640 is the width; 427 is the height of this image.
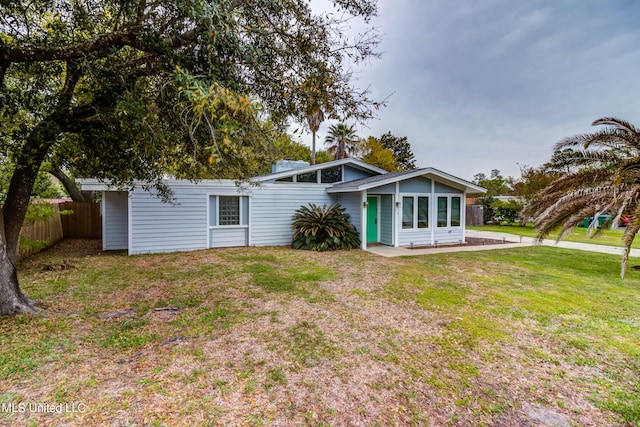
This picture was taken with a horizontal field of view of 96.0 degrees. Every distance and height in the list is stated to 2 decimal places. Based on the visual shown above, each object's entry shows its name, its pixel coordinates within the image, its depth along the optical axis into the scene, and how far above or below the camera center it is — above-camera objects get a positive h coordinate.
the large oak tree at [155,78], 3.05 +1.72
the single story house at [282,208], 9.40 +0.17
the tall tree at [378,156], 22.86 +4.54
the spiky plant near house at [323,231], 9.84 -0.63
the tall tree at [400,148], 30.50 +6.90
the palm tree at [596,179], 6.00 +0.81
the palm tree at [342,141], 23.64 +6.08
